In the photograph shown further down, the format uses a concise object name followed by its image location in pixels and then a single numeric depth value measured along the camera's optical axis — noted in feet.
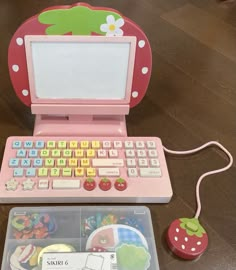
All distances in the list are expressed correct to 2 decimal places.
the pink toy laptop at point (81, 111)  1.56
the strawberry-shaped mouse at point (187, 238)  1.44
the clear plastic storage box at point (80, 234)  1.37
